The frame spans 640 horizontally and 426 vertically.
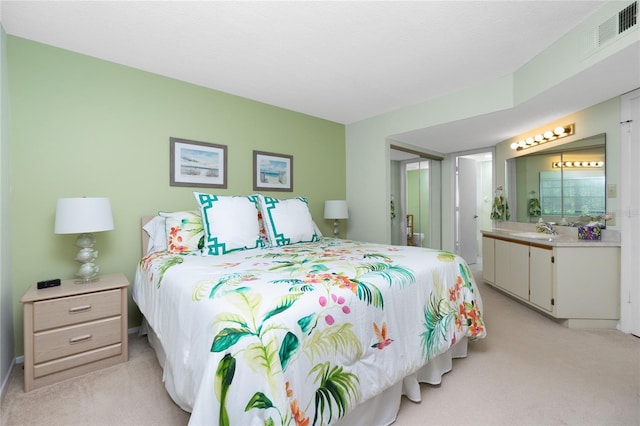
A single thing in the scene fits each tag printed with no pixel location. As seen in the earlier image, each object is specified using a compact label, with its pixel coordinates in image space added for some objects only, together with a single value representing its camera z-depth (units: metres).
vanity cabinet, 2.58
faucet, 3.30
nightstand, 1.74
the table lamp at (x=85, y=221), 1.92
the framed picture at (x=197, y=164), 2.77
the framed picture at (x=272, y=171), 3.34
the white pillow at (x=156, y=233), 2.48
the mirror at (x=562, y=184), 2.83
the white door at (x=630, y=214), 2.42
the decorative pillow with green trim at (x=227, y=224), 2.30
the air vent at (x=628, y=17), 1.67
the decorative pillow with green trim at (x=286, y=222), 2.64
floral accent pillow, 2.34
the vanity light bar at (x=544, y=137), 3.13
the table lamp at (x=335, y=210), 3.75
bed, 0.97
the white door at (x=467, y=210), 5.10
